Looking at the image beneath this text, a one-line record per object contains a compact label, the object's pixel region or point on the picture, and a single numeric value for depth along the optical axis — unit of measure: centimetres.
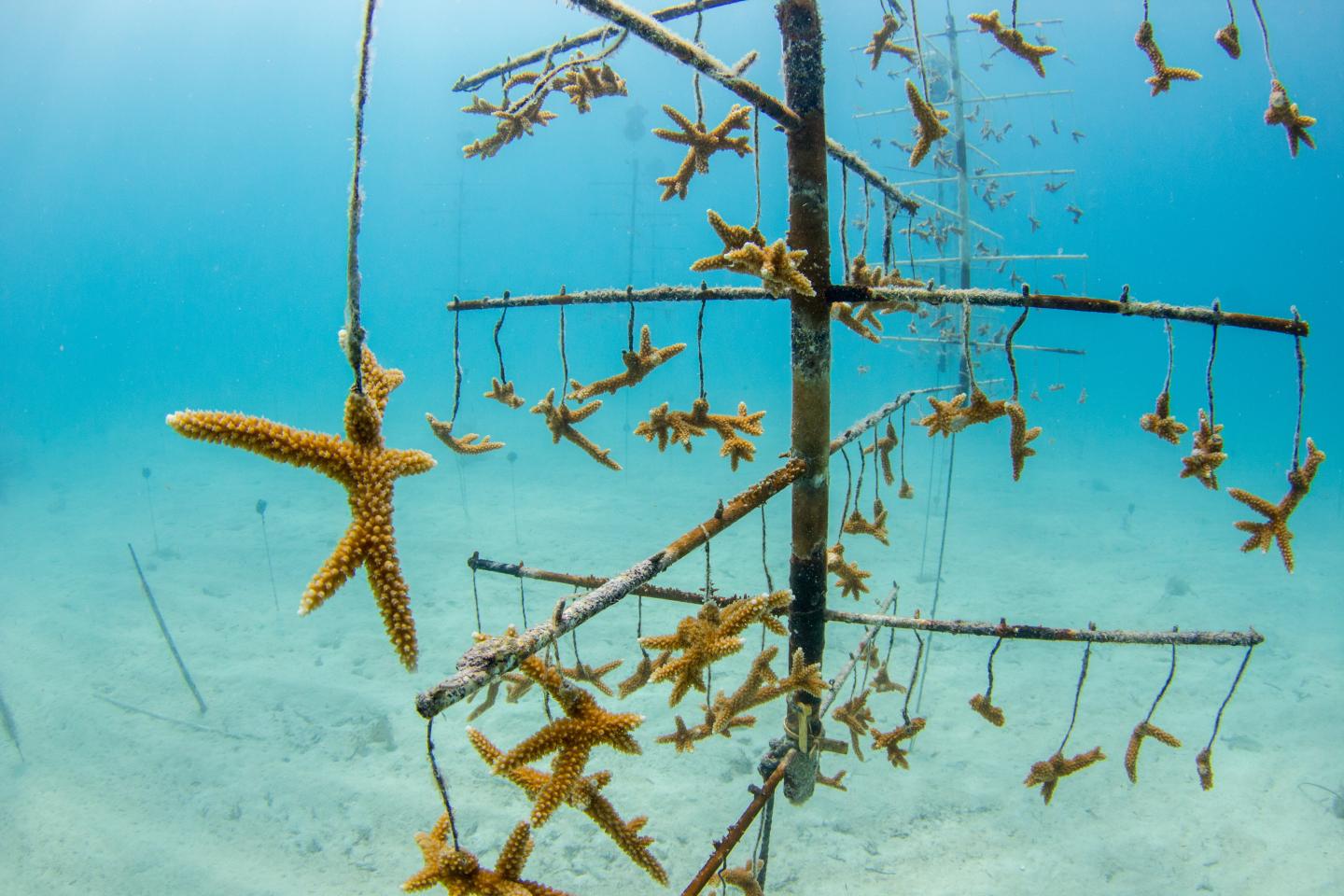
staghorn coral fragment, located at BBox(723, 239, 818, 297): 255
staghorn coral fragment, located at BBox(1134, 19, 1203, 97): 342
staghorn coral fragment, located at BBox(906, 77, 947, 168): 333
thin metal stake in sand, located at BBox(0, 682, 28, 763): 1102
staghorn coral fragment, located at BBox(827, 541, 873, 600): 478
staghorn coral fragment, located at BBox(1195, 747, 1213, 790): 383
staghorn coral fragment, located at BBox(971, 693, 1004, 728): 416
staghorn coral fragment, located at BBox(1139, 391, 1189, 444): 312
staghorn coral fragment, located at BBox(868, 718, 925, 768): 436
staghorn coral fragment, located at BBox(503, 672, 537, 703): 455
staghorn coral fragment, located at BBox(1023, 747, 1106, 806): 405
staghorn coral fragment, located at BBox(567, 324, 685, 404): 378
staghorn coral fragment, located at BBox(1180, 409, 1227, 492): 310
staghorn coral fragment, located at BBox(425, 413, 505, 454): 446
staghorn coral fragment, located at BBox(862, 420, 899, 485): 561
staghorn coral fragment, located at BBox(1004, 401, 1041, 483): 307
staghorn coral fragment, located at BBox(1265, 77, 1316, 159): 331
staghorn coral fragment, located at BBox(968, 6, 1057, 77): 339
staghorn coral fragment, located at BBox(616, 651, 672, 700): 424
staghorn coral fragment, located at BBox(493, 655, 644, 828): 204
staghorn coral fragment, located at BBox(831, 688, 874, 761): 493
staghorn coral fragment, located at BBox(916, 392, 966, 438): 327
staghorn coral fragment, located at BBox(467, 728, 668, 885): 212
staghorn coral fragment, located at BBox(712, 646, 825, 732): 333
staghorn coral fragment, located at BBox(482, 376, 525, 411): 462
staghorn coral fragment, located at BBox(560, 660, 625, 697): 450
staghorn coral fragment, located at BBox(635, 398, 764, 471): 369
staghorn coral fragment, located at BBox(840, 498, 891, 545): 533
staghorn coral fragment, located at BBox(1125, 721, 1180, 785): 381
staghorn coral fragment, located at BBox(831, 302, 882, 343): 461
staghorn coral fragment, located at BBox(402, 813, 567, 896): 194
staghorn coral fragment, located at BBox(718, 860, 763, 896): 422
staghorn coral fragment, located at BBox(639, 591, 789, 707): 269
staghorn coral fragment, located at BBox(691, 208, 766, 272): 280
